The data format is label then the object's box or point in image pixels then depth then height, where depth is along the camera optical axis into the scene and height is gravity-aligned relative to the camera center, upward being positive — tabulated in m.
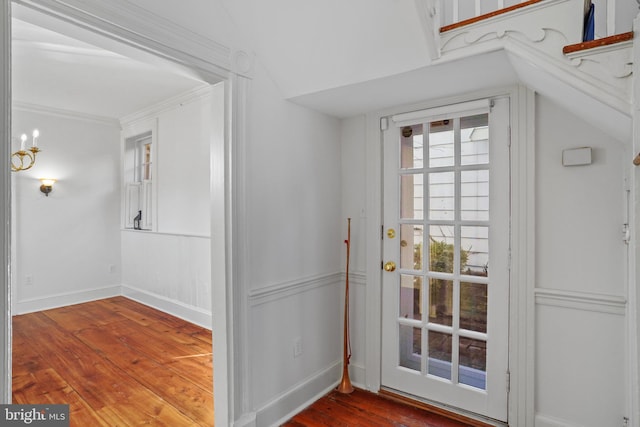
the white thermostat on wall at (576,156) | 1.86 +0.28
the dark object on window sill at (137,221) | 5.03 -0.19
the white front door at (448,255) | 2.16 -0.33
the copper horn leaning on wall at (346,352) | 2.60 -1.11
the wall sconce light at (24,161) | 4.36 +0.60
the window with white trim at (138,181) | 4.94 +0.40
